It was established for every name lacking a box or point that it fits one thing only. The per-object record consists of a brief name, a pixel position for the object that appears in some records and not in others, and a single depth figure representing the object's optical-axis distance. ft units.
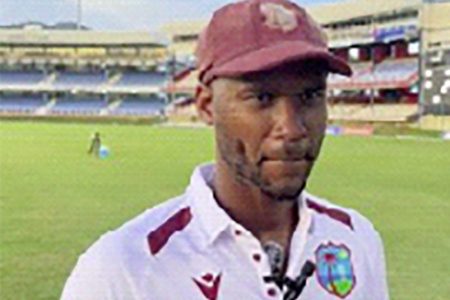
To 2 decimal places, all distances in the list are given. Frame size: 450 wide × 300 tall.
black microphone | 4.39
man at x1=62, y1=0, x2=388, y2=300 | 4.22
